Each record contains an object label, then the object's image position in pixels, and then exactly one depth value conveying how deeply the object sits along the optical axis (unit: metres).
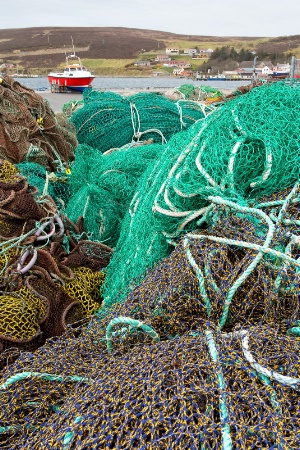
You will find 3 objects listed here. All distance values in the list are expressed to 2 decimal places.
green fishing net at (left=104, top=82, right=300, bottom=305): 2.18
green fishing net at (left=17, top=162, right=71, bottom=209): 3.70
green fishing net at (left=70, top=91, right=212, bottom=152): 4.72
